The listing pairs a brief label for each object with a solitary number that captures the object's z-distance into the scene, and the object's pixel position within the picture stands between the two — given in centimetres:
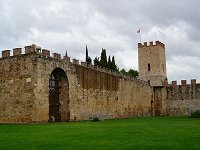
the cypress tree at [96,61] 4189
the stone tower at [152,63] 4189
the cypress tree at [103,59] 4108
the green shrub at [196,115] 2935
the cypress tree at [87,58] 4153
